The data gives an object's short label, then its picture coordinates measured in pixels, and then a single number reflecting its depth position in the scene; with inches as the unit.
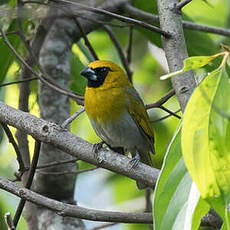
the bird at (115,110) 293.7
